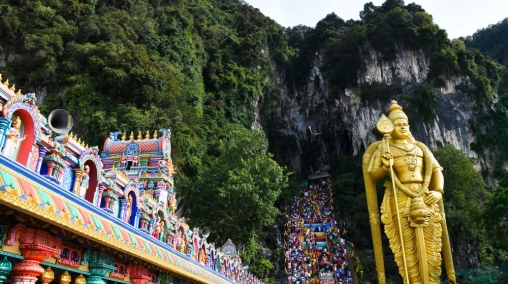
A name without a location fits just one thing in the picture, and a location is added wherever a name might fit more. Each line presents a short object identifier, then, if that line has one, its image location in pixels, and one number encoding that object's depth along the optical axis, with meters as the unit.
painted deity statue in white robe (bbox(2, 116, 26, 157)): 4.08
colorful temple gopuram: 3.45
